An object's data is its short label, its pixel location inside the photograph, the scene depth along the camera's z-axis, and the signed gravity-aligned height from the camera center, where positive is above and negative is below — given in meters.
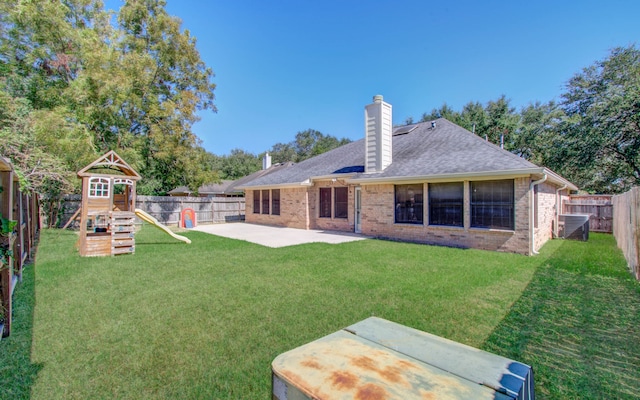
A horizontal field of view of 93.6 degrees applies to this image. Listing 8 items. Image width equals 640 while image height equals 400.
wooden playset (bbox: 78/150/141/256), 8.11 -0.44
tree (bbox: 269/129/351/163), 54.66 +10.72
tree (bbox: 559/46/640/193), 14.51 +4.30
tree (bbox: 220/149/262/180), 49.28 +6.04
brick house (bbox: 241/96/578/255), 8.59 +0.44
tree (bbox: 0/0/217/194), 15.29 +6.93
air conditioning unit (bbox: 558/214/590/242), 11.11 -0.85
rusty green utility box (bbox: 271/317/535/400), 1.16 -0.74
